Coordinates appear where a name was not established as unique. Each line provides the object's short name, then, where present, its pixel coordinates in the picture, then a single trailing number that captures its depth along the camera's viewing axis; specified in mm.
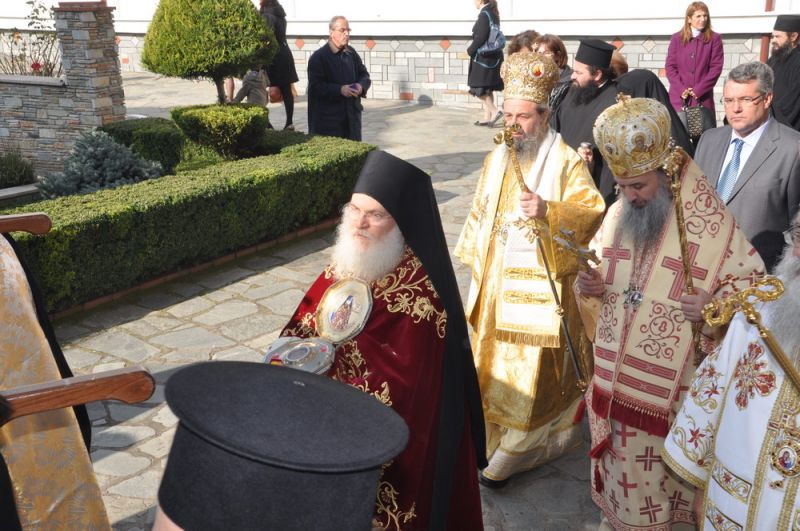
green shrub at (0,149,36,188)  10562
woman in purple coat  10719
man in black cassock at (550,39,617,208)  6267
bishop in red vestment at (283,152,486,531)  3369
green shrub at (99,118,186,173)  10664
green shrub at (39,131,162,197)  8945
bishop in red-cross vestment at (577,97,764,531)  3650
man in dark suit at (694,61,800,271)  4957
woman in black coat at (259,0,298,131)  14070
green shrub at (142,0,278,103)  9641
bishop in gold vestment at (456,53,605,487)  4723
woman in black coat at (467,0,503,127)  14375
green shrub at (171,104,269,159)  9844
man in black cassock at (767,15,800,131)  8312
